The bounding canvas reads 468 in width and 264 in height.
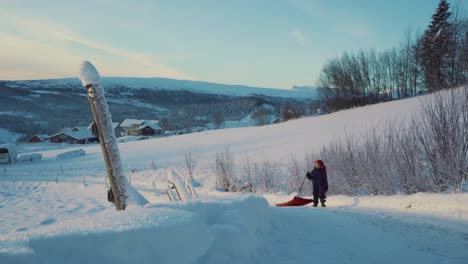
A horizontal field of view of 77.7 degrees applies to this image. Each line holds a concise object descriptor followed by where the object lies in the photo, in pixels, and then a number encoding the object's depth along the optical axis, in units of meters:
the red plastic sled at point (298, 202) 8.79
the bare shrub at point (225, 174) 15.50
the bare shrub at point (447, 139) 7.73
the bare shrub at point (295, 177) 13.55
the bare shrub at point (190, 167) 18.34
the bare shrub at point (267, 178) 14.27
